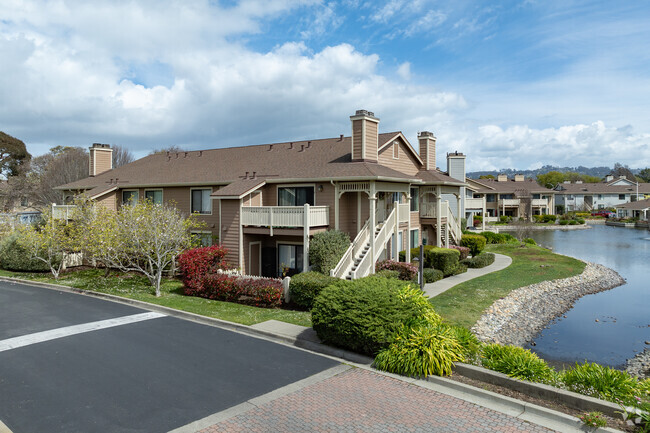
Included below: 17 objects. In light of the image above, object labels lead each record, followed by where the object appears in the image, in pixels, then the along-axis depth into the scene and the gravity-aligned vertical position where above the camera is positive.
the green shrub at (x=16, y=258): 24.70 -2.14
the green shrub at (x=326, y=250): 19.59 -1.43
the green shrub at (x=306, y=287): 15.39 -2.44
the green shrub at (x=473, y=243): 30.14 -1.77
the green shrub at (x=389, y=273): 18.73 -2.41
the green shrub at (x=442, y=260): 23.94 -2.32
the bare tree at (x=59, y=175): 44.78 +4.72
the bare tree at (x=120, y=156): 54.69 +8.11
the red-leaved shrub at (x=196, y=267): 18.62 -2.04
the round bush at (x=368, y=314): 10.26 -2.31
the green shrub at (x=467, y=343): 9.85 -2.93
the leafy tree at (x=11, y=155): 64.00 +9.82
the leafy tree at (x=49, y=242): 21.94 -1.04
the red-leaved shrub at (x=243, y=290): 16.28 -2.74
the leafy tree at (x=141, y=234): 18.86 -0.64
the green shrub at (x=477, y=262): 27.57 -2.81
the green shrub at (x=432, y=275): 22.12 -2.94
